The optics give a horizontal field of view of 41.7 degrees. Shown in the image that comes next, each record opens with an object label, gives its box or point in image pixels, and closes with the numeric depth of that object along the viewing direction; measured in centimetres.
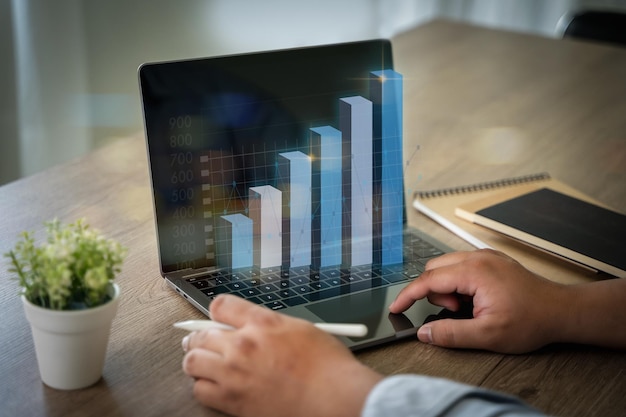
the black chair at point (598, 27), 244
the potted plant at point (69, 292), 73
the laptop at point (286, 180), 99
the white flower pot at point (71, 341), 75
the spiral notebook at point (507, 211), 114
